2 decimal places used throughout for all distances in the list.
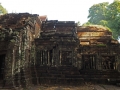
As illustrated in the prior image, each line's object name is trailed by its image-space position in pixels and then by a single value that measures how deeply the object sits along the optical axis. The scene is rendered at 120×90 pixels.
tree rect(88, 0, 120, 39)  18.52
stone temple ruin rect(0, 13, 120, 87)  11.12
